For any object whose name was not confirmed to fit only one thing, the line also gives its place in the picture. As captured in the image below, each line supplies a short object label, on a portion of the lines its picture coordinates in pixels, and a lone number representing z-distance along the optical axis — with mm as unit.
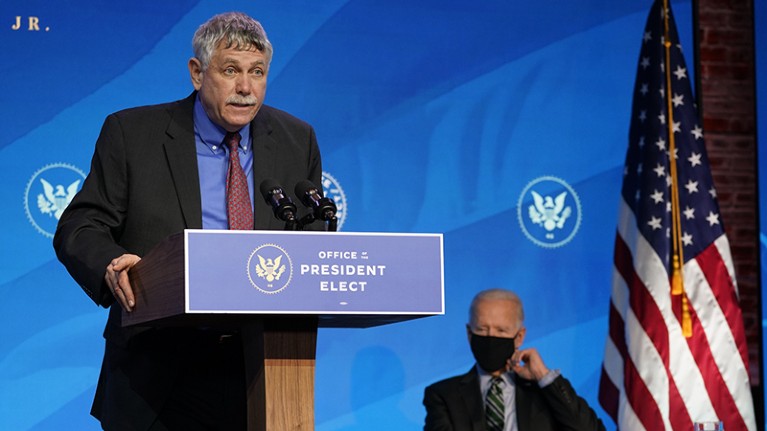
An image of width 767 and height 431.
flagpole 10437
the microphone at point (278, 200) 4402
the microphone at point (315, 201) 4395
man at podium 4937
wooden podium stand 3945
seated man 8695
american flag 10359
